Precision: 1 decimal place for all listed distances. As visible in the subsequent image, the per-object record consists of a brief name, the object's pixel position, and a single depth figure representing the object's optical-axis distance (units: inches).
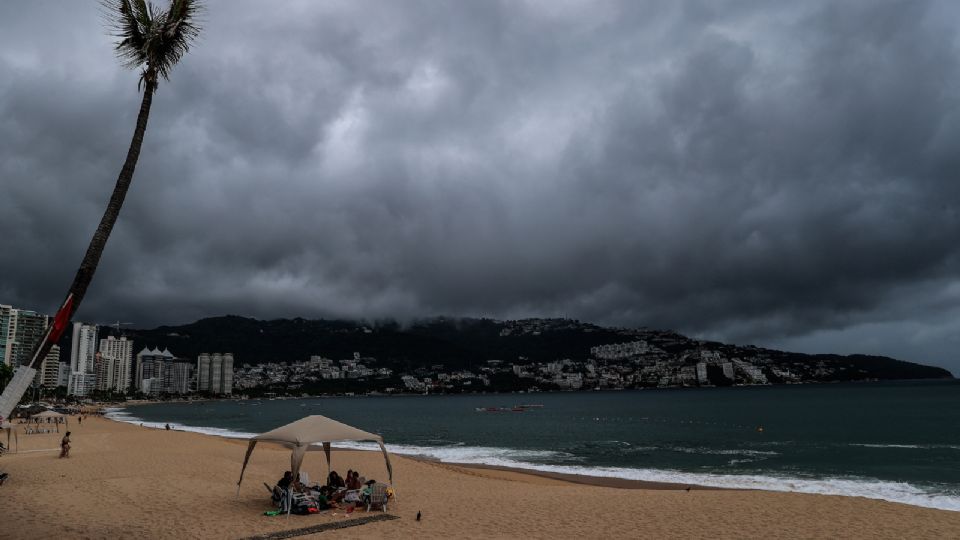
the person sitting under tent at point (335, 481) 591.2
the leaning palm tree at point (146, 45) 360.8
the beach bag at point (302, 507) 534.3
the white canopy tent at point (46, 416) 1393.9
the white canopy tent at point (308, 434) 536.1
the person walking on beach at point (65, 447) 1033.5
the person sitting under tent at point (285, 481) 561.9
